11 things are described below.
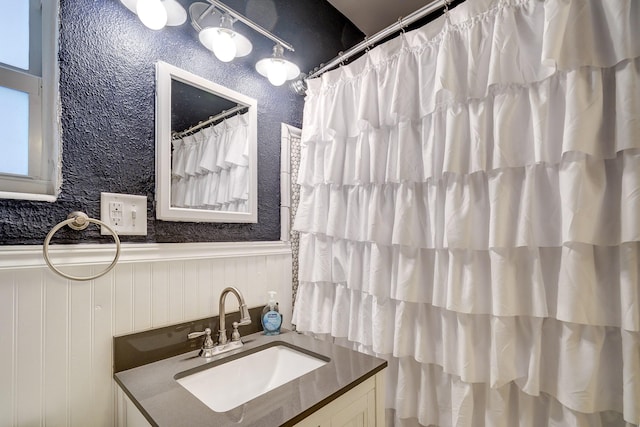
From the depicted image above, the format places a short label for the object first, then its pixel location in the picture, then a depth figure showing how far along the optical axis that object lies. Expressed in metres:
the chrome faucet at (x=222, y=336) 1.03
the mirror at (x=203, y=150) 1.03
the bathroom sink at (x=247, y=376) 0.93
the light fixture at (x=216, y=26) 0.92
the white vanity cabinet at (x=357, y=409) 0.77
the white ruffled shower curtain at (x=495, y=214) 0.79
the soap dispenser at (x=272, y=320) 1.25
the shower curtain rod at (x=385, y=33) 1.09
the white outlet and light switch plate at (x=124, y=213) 0.90
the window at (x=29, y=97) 0.80
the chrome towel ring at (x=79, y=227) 0.77
